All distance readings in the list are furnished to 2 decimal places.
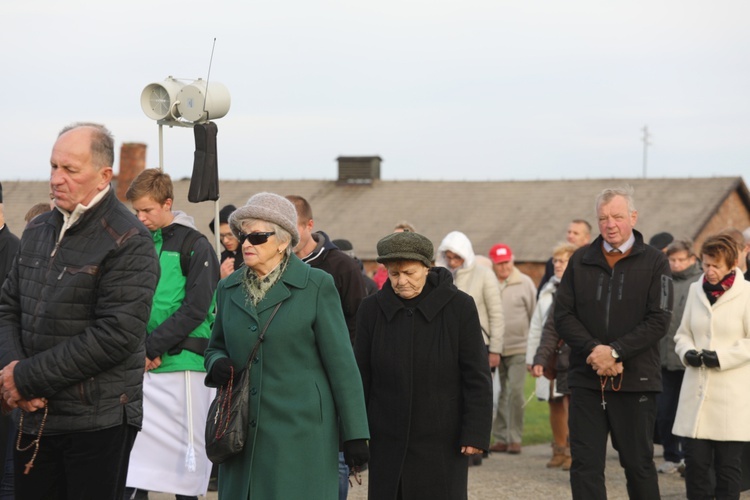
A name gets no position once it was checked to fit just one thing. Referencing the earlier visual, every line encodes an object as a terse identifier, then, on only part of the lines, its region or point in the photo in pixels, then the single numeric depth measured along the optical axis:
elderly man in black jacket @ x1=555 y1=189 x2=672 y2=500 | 13.35
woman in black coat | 10.85
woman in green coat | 9.29
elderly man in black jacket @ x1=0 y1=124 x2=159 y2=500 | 8.48
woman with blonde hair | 19.47
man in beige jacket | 21.52
